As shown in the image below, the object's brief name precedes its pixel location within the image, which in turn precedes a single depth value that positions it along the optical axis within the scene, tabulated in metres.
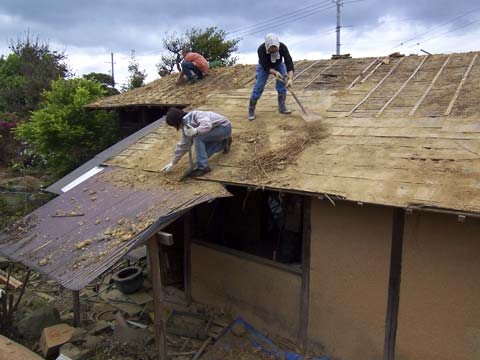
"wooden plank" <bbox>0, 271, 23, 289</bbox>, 8.48
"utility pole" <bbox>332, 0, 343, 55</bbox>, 27.38
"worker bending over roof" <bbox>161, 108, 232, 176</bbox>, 5.85
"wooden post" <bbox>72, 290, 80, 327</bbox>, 6.55
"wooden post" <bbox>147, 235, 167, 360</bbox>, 4.94
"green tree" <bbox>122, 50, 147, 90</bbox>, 25.77
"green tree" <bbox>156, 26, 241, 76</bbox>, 25.11
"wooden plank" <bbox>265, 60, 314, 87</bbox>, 9.54
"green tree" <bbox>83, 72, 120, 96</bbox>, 38.16
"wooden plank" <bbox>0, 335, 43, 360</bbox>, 5.00
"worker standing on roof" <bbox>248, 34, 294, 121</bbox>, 7.28
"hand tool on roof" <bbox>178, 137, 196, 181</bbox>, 6.00
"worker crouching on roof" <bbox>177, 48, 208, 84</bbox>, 11.48
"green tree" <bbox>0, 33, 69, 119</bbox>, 23.98
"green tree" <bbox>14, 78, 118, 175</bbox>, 13.08
